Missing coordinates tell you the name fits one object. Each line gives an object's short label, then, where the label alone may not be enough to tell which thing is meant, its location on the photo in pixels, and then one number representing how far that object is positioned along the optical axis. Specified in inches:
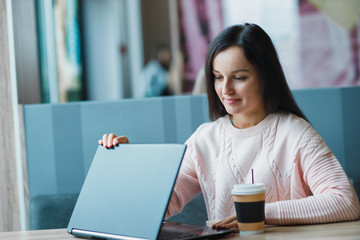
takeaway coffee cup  67.0
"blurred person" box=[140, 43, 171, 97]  364.0
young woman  76.9
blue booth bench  104.6
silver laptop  66.3
